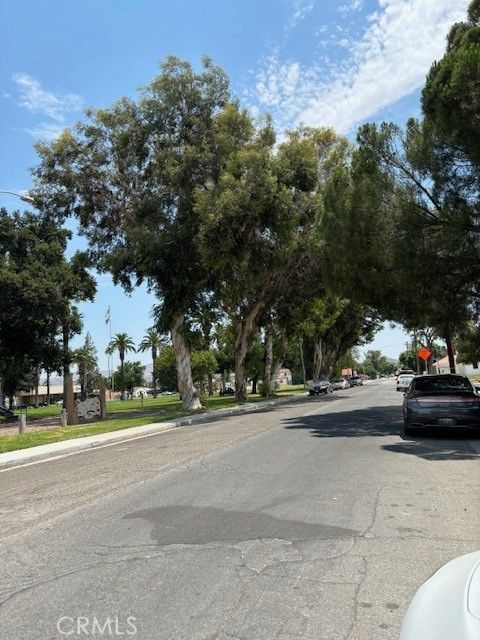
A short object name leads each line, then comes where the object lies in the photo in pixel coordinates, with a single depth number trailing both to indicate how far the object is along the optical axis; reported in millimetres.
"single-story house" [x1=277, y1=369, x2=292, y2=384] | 163250
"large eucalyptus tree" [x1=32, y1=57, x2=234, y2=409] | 30125
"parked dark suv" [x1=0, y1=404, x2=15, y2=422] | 37944
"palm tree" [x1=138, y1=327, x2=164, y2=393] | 91750
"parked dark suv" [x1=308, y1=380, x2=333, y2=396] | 54375
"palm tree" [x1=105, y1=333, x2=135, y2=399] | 103112
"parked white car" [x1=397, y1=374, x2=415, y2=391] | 45031
